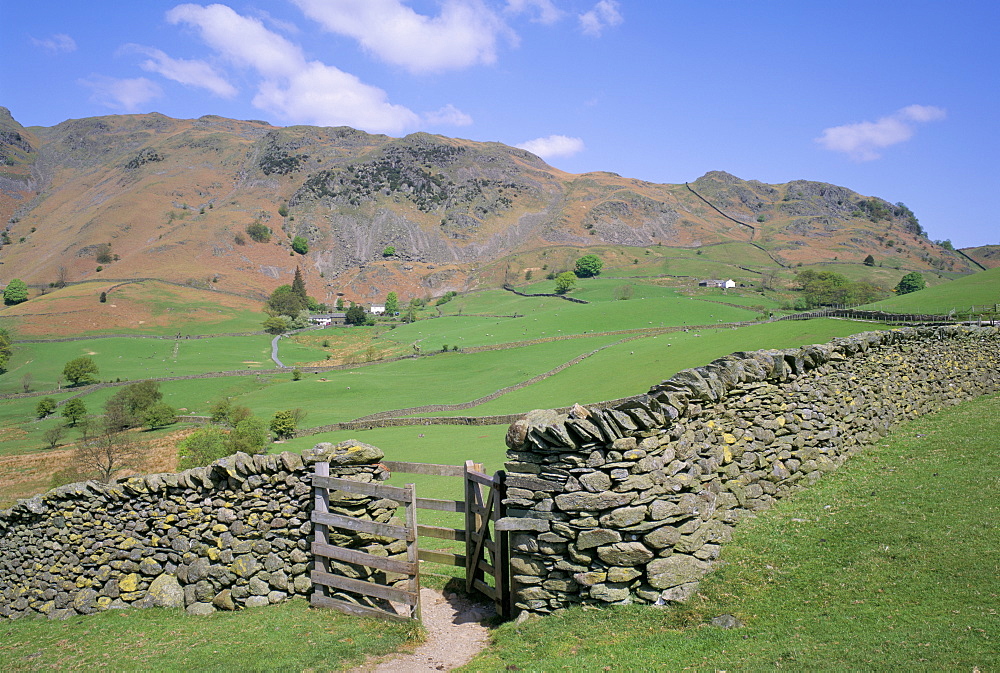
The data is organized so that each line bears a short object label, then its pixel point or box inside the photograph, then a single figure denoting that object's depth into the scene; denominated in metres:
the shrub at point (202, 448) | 40.69
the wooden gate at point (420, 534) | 9.93
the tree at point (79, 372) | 88.50
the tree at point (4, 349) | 99.69
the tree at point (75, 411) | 68.38
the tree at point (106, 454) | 43.32
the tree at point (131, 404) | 65.00
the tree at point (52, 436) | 58.19
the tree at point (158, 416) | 63.03
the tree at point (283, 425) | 48.47
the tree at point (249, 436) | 41.59
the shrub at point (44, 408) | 73.69
